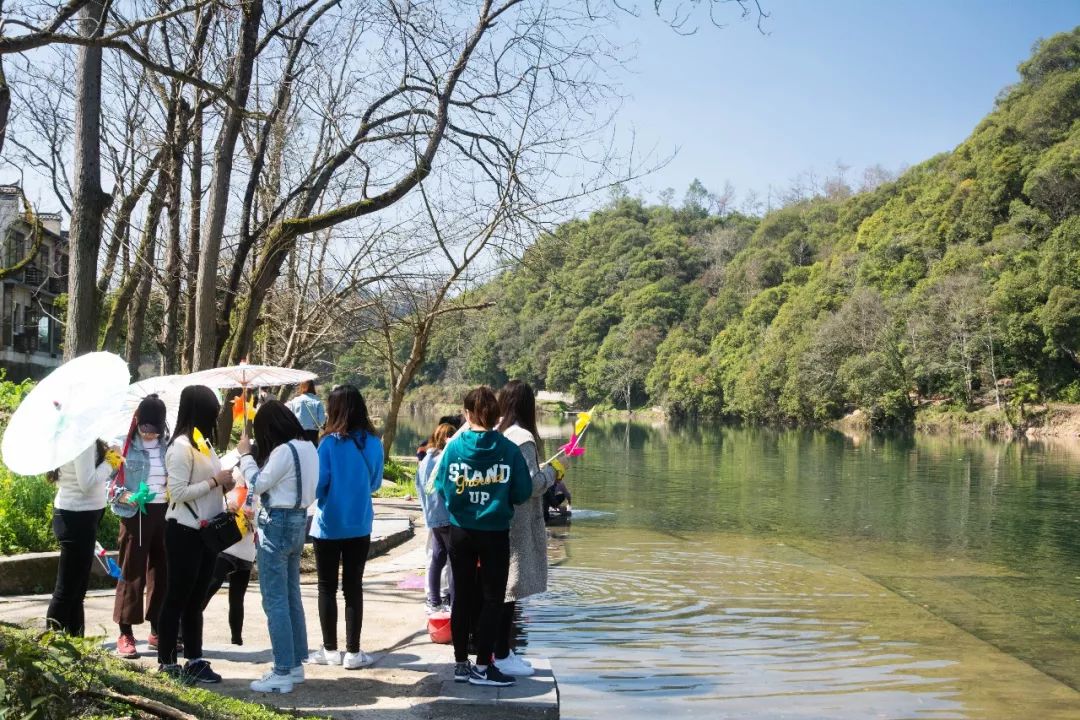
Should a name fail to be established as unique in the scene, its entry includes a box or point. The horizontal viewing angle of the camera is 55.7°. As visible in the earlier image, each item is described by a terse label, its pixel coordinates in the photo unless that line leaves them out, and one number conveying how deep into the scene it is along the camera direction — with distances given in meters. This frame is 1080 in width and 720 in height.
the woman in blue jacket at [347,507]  5.84
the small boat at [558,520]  17.69
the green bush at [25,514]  8.25
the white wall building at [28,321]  41.53
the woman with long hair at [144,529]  6.11
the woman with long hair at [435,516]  7.63
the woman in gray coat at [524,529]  5.80
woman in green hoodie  5.57
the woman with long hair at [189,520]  5.53
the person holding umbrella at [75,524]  5.73
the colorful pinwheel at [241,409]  7.94
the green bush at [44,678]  3.42
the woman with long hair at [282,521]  5.47
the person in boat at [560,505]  17.39
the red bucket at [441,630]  6.75
